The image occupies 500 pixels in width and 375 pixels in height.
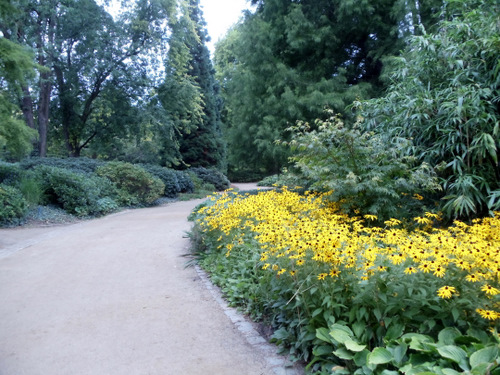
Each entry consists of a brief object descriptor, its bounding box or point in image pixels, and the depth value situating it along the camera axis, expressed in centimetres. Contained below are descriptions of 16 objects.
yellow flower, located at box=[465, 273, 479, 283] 201
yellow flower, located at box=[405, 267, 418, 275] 217
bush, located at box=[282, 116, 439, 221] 466
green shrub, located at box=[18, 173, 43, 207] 898
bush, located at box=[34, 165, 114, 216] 955
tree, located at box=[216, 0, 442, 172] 784
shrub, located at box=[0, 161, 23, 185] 970
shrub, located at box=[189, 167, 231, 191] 1983
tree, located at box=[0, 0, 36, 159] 625
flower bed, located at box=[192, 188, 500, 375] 200
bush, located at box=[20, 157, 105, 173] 1157
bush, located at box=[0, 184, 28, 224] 790
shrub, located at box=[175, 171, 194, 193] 1611
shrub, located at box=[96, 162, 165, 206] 1207
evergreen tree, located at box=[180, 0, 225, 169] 2181
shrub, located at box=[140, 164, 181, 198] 1477
